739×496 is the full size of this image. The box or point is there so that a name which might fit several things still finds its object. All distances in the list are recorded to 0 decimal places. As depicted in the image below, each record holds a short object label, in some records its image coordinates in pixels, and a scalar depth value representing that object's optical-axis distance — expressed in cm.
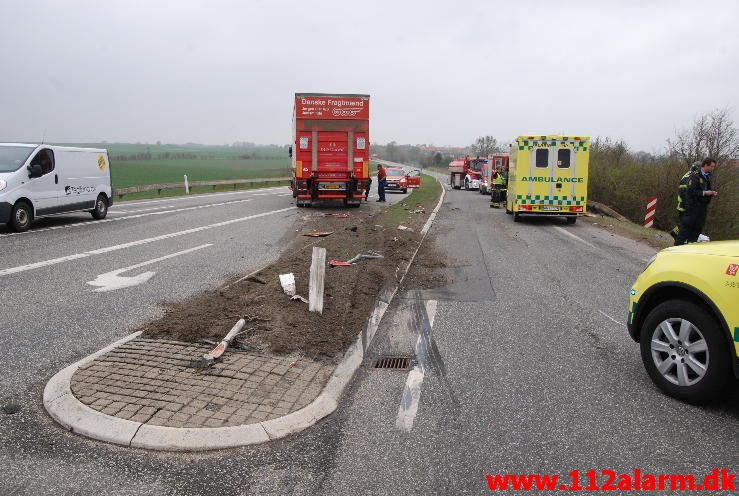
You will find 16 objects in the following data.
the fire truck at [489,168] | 3292
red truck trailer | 2098
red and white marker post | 1884
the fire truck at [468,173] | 4394
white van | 1345
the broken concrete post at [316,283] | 661
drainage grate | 521
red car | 3756
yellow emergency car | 413
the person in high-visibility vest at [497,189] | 2606
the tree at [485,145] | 8271
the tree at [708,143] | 2538
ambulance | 1798
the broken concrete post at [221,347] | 492
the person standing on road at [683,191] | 1136
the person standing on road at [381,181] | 2753
